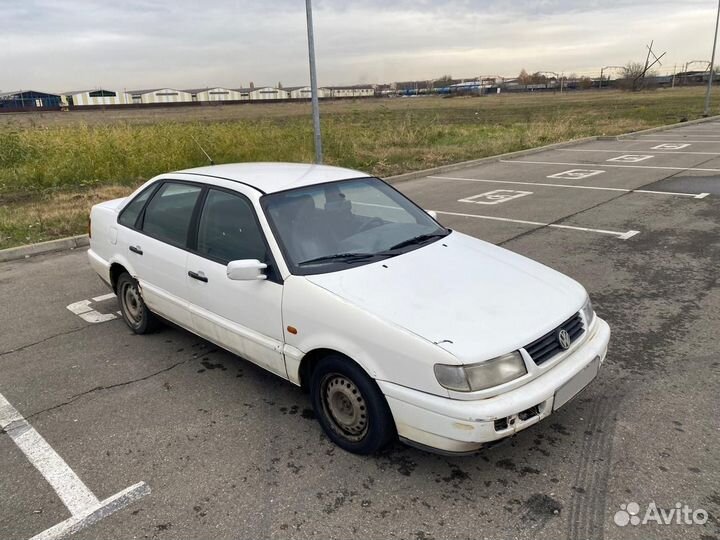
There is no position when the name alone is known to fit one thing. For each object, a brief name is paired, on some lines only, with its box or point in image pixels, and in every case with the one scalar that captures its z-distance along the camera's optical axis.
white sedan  2.56
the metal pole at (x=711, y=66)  27.98
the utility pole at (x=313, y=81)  9.65
